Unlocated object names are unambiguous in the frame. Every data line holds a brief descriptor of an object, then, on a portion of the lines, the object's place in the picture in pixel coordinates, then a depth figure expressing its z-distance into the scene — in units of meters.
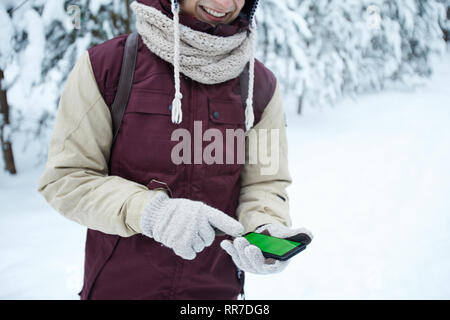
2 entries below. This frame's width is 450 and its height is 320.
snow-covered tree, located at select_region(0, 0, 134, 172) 3.00
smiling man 1.14
